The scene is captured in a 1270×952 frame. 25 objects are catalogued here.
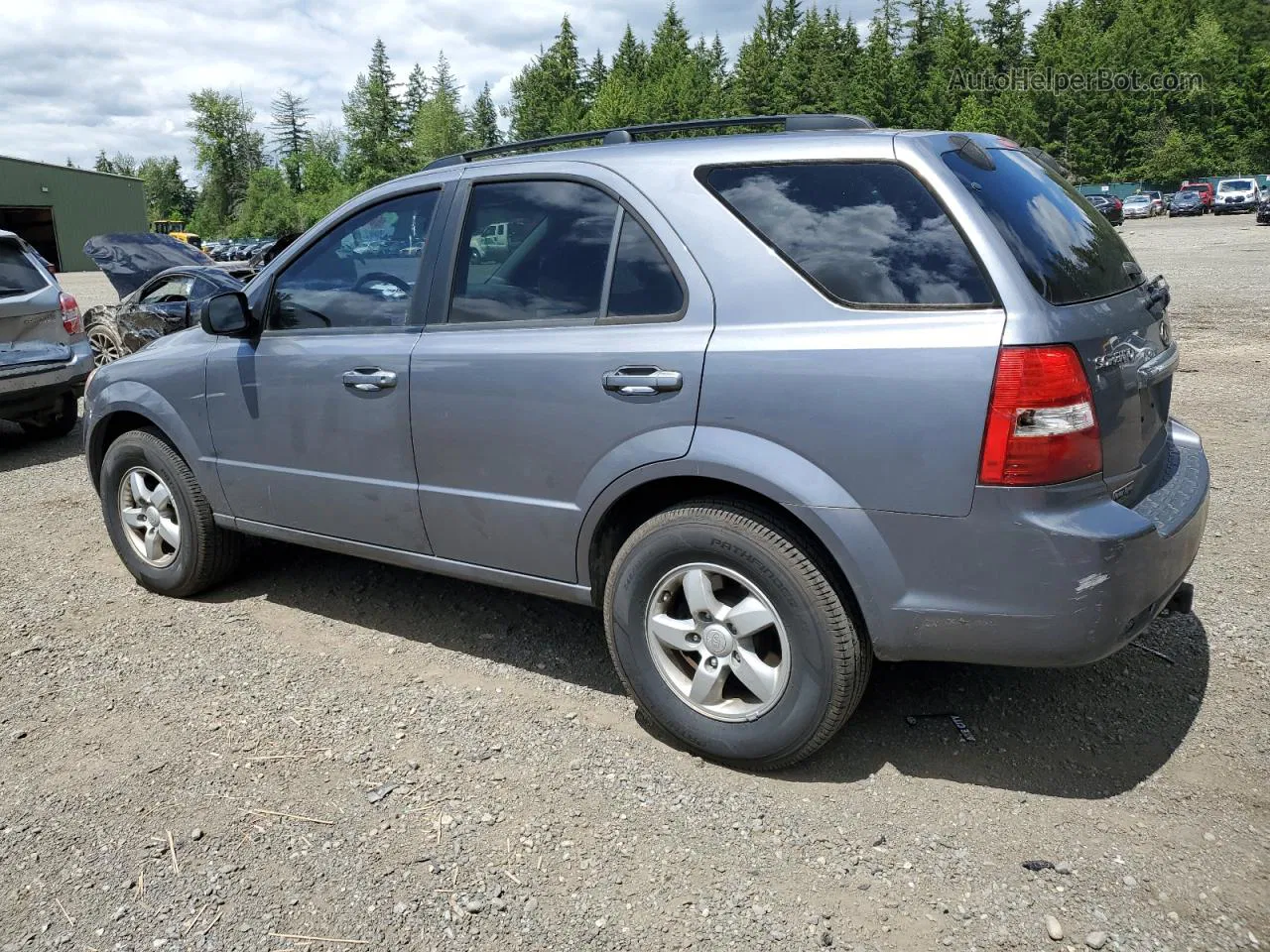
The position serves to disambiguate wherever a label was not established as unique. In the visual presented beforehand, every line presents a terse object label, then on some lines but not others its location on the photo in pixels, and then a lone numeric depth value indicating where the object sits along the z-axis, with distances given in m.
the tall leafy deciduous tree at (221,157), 100.06
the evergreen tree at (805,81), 81.00
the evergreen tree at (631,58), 95.94
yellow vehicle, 75.12
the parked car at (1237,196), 50.91
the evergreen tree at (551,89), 87.06
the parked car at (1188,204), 53.09
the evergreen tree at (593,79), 91.62
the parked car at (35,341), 7.81
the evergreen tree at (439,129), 84.44
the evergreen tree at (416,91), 100.44
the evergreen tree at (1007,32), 85.69
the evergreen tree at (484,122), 98.81
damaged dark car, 11.00
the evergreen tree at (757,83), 83.19
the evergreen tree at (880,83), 74.75
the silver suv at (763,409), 2.63
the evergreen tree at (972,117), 73.25
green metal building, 54.07
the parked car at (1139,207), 55.06
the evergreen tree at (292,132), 115.00
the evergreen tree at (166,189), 121.79
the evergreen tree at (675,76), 77.00
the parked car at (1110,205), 34.22
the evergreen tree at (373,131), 93.69
